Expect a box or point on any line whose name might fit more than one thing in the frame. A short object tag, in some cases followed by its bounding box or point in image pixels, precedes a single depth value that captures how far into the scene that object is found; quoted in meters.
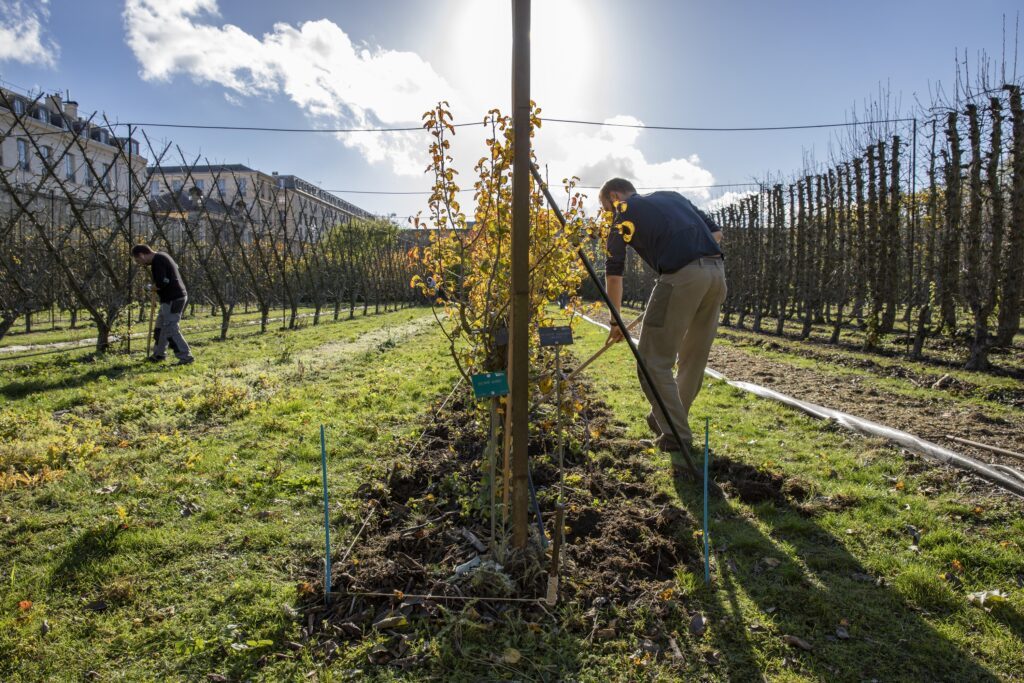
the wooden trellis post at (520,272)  2.43
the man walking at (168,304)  9.13
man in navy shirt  4.13
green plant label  2.59
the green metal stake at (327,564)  2.58
